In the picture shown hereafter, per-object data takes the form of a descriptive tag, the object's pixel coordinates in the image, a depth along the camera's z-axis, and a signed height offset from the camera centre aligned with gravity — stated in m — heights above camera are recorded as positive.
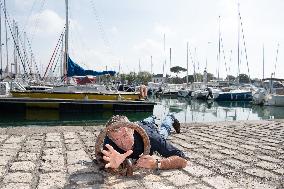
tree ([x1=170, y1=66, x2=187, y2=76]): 106.06 +5.19
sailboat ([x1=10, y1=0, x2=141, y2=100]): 20.17 -0.42
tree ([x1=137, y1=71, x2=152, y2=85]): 96.84 +2.49
